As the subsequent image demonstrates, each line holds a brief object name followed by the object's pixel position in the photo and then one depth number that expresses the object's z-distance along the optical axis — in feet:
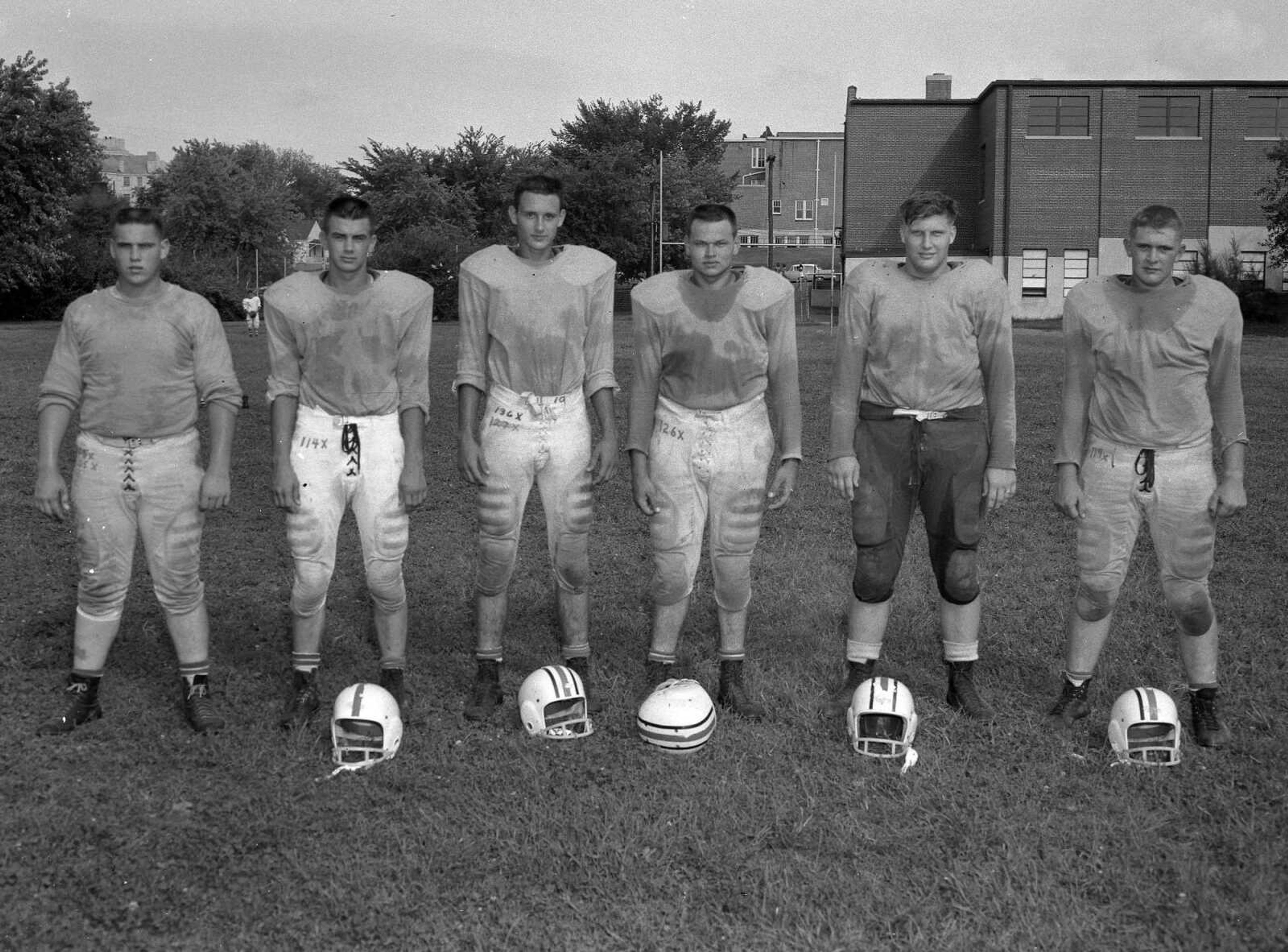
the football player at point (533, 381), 20.44
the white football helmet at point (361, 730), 18.78
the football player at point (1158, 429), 19.13
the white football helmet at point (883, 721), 19.01
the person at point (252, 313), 143.13
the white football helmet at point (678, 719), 19.21
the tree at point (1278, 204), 147.64
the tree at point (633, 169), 221.05
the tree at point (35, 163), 156.56
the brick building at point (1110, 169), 165.37
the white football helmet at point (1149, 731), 18.37
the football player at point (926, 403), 19.94
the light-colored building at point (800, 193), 268.21
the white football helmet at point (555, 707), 19.86
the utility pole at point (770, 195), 167.73
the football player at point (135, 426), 19.47
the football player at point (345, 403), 19.95
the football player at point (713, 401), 20.31
